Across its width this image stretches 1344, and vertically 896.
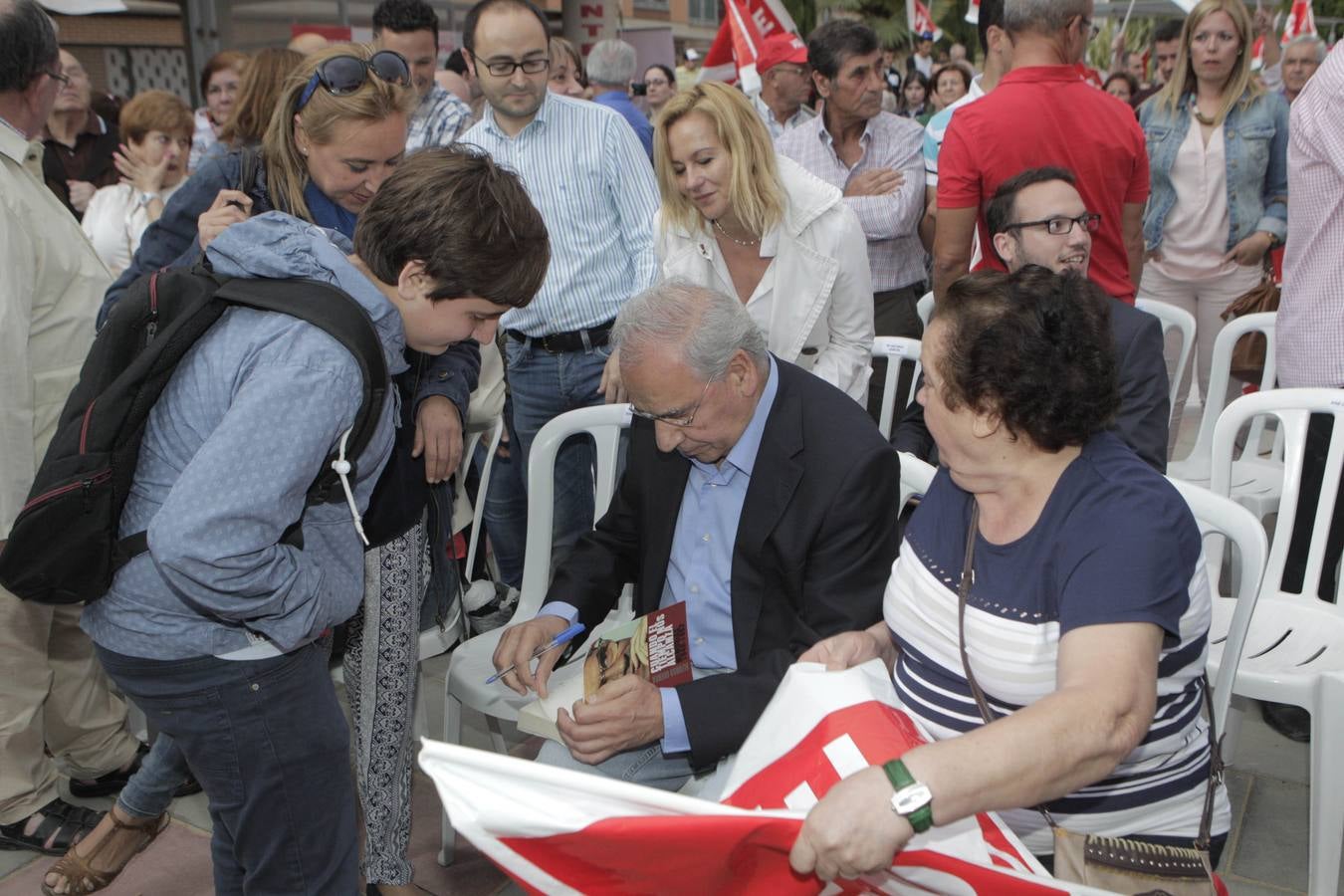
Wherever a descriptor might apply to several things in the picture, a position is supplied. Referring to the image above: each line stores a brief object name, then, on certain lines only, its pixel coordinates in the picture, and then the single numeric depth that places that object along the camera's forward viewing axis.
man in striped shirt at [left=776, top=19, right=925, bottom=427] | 4.21
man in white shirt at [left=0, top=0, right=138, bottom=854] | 2.53
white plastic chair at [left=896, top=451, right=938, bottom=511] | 2.53
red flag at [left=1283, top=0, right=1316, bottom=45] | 9.23
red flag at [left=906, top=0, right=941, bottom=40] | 12.51
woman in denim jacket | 4.71
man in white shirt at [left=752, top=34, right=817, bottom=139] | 6.06
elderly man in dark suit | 2.13
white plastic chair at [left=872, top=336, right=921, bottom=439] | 3.70
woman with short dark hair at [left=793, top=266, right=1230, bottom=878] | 1.49
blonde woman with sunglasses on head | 2.33
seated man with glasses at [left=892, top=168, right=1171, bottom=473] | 2.71
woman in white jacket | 3.16
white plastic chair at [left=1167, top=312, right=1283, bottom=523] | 3.80
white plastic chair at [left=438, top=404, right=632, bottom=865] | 2.80
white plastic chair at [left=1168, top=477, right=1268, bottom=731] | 2.24
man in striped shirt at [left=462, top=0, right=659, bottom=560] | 3.59
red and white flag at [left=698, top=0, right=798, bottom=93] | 6.63
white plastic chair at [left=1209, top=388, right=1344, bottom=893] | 2.39
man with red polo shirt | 3.37
